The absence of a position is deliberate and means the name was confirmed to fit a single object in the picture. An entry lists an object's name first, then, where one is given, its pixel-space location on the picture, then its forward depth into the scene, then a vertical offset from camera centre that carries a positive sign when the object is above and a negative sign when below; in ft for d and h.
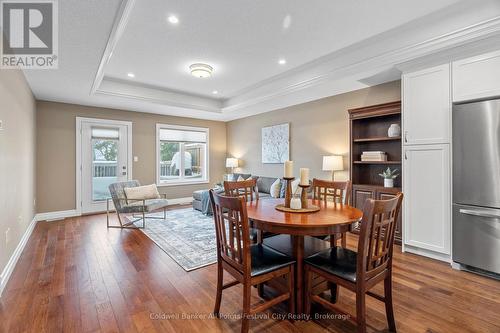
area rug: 10.00 -3.54
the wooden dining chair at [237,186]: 9.06 -0.72
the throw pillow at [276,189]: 15.92 -1.44
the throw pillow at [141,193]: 14.57 -1.49
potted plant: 11.90 -0.53
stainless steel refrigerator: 8.14 -0.70
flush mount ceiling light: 12.93 +5.20
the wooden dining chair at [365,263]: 5.00 -2.27
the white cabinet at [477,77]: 8.23 +3.07
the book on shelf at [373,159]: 12.45 +0.37
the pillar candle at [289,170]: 7.40 -0.09
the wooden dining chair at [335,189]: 8.52 -0.83
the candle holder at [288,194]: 7.48 -0.83
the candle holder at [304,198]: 7.22 -0.93
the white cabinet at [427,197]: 9.45 -1.27
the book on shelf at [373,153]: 12.50 +0.70
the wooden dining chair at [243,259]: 5.45 -2.28
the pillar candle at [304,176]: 7.26 -0.29
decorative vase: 11.89 +1.74
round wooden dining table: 5.61 -1.30
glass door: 17.94 +0.63
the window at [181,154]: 21.57 +1.22
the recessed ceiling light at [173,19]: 8.86 +5.42
